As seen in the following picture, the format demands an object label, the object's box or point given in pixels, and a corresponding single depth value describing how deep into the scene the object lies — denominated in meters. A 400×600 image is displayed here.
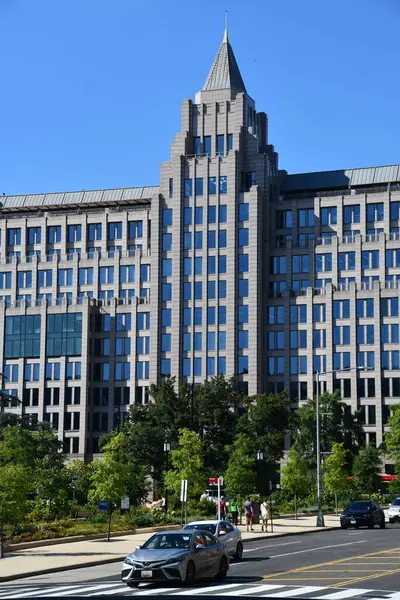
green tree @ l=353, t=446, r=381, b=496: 88.69
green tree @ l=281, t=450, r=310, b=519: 67.62
